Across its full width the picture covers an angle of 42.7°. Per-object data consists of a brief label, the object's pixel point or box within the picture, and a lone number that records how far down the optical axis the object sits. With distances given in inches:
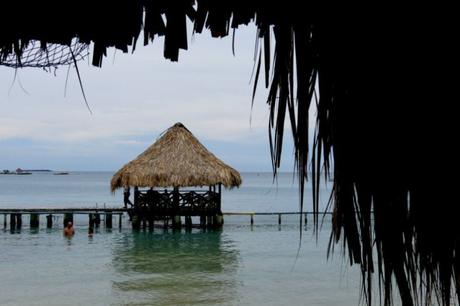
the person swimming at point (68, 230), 887.7
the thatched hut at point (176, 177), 836.6
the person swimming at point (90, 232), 897.6
